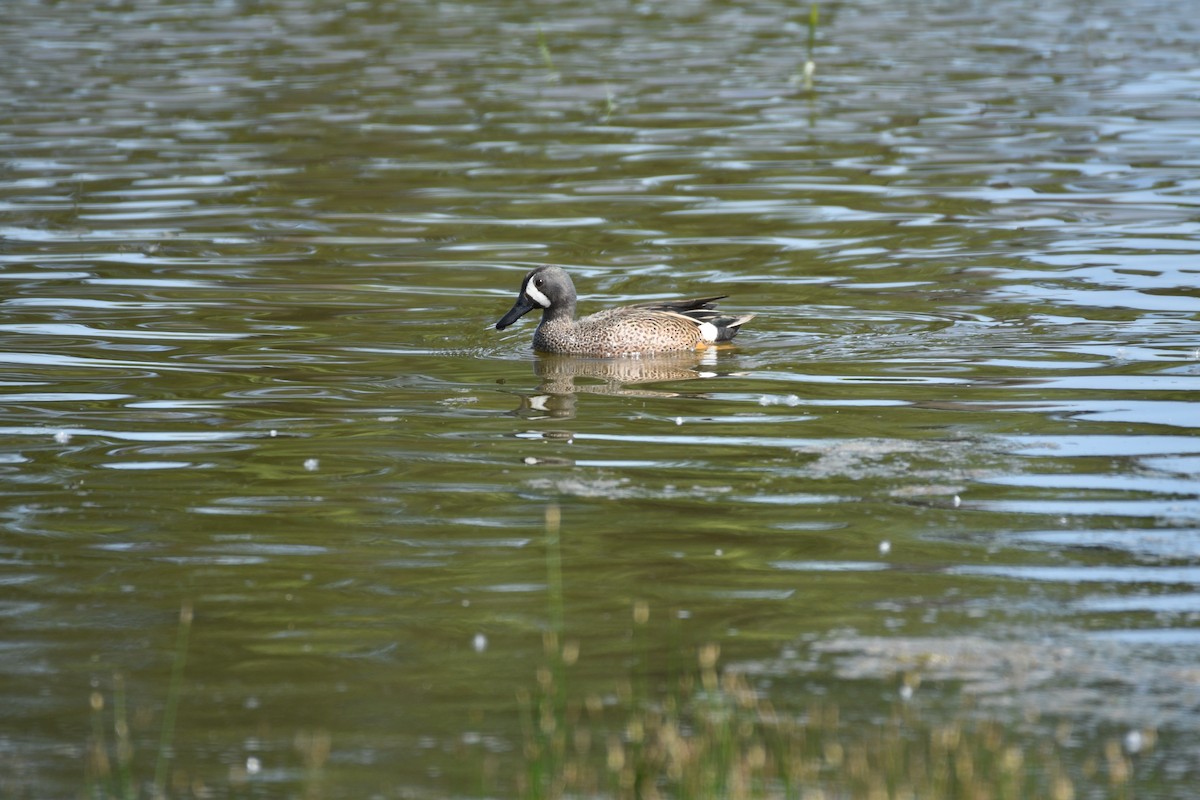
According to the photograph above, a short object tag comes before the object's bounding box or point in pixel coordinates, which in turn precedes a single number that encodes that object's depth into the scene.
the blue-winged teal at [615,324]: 25.33
